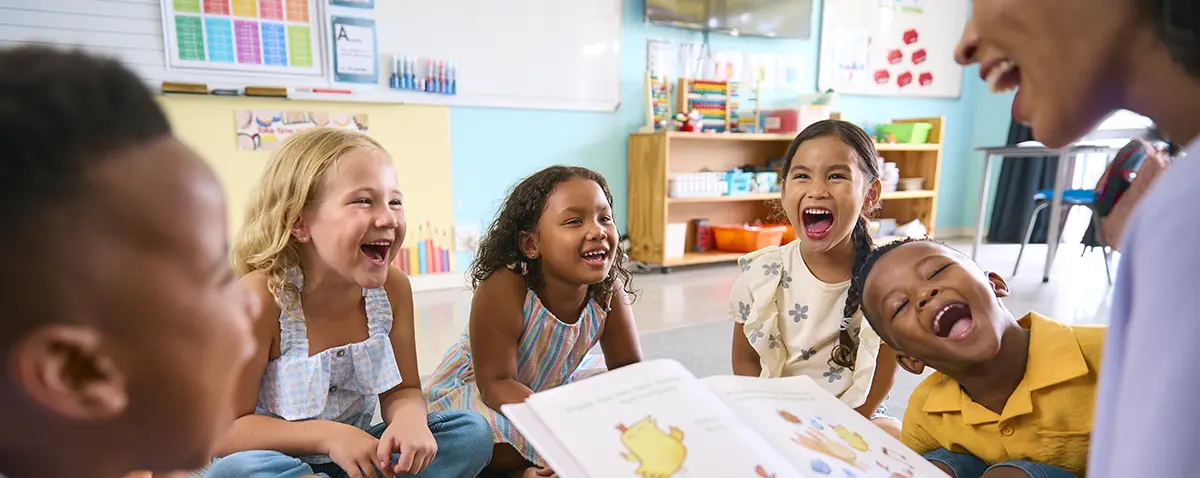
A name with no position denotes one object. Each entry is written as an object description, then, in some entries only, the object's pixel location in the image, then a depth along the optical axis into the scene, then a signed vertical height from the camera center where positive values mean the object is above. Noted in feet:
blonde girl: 2.85 -1.02
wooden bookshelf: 10.54 -0.90
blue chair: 9.08 -0.95
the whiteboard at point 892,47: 13.24 +1.82
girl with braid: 3.74 -0.94
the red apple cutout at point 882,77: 13.93 +1.18
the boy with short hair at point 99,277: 0.90 -0.23
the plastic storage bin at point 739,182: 11.27 -0.92
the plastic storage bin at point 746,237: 11.19 -1.90
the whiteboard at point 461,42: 7.24 +1.11
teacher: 0.81 +0.00
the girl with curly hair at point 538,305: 3.70 -1.08
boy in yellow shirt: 2.49 -0.94
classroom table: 8.92 -0.63
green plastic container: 12.65 -0.01
